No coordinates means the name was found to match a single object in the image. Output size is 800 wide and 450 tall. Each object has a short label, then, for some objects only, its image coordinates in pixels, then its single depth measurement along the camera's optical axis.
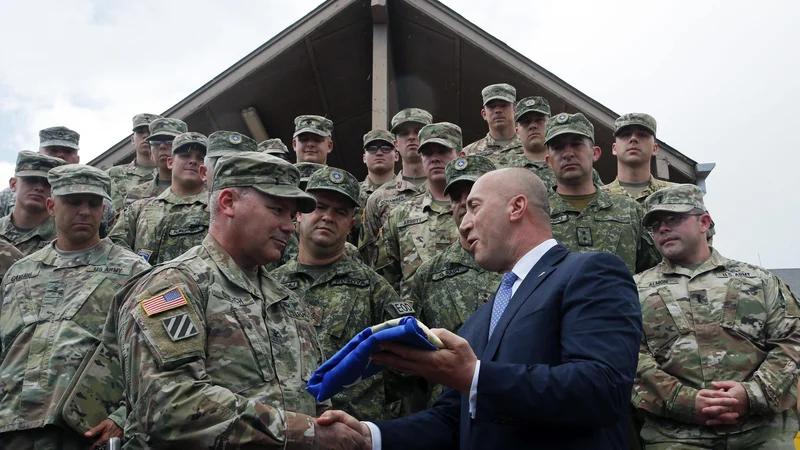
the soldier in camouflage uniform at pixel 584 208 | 5.31
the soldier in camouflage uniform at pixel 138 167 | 7.69
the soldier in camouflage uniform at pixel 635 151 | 6.75
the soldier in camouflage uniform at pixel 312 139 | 7.40
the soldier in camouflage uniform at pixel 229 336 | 2.76
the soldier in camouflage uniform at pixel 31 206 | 5.81
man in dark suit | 2.54
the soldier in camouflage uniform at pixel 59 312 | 4.04
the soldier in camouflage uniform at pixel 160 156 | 6.96
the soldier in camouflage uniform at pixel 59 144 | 7.45
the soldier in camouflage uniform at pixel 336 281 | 4.55
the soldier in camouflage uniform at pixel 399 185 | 6.47
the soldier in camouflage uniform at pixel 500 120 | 7.41
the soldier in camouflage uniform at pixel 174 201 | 5.79
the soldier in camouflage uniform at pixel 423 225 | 5.73
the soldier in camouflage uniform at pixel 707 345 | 4.34
